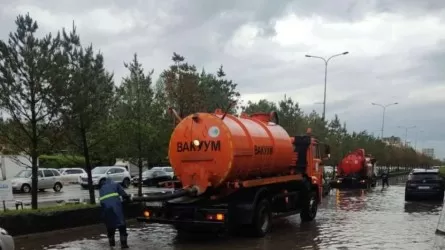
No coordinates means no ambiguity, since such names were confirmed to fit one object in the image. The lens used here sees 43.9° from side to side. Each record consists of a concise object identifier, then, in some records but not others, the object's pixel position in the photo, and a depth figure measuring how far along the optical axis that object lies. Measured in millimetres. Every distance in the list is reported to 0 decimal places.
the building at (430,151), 177900
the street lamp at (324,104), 45619
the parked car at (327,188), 31644
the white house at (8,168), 37762
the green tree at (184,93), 25761
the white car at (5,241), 8805
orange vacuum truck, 12688
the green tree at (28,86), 14547
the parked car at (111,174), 36334
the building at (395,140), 113075
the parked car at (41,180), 33062
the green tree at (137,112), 19844
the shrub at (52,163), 51934
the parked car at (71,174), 45362
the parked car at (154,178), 41053
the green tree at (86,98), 15422
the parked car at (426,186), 26141
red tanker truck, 40875
